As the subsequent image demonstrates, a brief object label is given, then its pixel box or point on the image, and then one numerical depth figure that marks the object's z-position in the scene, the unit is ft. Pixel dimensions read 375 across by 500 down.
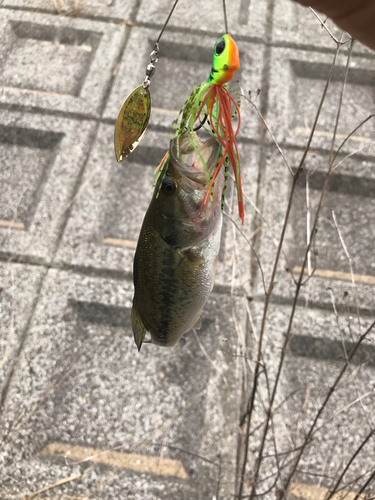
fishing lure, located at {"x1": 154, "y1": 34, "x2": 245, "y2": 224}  0.74
